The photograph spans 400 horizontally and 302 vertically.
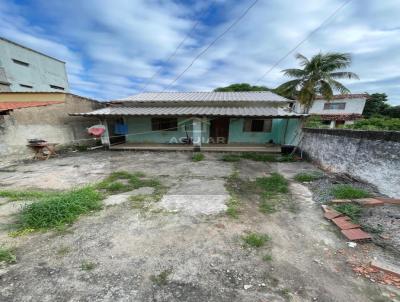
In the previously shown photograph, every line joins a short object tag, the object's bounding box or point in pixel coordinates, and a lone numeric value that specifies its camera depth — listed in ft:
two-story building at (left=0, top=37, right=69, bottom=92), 47.88
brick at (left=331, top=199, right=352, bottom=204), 13.82
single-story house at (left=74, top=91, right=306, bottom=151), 36.09
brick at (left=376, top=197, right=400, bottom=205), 12.95
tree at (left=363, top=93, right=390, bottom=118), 84.74
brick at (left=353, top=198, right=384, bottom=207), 13.01
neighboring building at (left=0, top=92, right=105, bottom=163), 26.10
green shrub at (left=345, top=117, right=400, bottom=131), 36.49
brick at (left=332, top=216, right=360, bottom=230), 11.12
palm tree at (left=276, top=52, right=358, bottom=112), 40.32
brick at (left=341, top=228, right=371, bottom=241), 10.03
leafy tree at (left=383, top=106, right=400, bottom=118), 80.48
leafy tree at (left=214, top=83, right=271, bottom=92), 88.28
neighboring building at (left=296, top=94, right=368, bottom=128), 65.62
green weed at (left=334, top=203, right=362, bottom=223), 12.07
